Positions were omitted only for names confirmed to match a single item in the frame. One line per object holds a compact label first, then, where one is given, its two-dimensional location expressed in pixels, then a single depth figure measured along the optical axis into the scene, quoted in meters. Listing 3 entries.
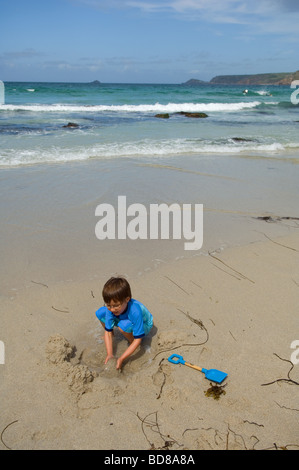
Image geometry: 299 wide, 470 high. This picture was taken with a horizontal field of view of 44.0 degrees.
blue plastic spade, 2.66
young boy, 2.86
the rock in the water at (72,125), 15.38
